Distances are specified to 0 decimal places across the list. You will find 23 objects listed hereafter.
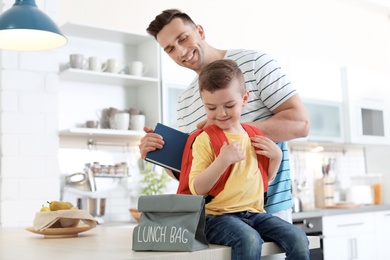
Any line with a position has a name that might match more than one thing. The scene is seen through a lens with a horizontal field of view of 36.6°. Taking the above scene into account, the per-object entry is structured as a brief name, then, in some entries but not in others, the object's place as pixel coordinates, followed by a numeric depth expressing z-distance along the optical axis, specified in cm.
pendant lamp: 264
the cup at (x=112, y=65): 439
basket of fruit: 224
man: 208
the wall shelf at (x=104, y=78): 416
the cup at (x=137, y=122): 446
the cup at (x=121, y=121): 437
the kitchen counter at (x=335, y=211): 491
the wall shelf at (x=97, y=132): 409
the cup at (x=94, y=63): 430
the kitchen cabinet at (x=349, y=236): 510
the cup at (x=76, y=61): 419
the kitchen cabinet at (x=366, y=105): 584
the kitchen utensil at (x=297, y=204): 531
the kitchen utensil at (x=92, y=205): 427
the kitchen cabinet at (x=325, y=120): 556
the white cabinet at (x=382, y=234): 570
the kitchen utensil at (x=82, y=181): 425
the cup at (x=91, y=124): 429
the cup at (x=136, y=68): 450
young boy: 168
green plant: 441
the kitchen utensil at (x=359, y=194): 616
